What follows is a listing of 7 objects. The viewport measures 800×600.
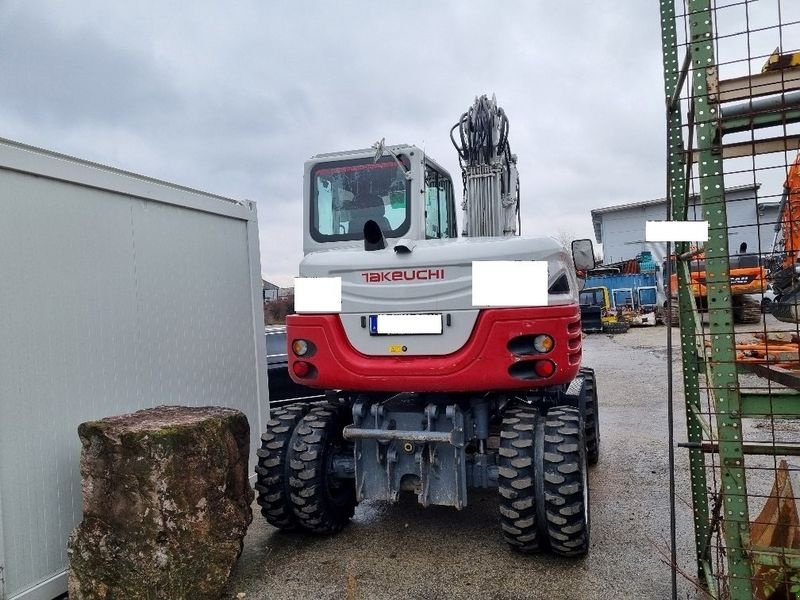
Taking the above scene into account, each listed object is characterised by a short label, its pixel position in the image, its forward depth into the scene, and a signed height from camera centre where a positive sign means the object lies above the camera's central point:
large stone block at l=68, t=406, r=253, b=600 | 3.26 -1.07
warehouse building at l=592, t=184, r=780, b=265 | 37.69 +4.92
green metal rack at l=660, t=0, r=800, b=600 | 2.51 +0.15
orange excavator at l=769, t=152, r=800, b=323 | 3.35 +0.15
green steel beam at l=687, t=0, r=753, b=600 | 2.51 -0.09
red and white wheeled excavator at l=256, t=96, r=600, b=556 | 3.66 -0.48
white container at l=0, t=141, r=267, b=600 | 3.41 +0.01
